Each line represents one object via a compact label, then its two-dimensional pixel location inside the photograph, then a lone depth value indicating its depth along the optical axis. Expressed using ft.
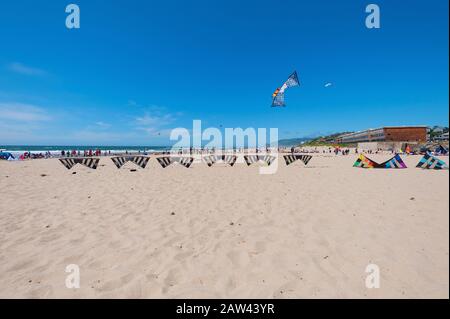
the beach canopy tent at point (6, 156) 110.83
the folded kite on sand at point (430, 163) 49.19
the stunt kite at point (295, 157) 71.58
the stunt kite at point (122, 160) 66.23
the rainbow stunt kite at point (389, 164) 57.36
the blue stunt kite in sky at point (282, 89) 60.64
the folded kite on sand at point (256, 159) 78.31
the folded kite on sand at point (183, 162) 69.62
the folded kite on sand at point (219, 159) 76.95
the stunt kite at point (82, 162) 63.62
